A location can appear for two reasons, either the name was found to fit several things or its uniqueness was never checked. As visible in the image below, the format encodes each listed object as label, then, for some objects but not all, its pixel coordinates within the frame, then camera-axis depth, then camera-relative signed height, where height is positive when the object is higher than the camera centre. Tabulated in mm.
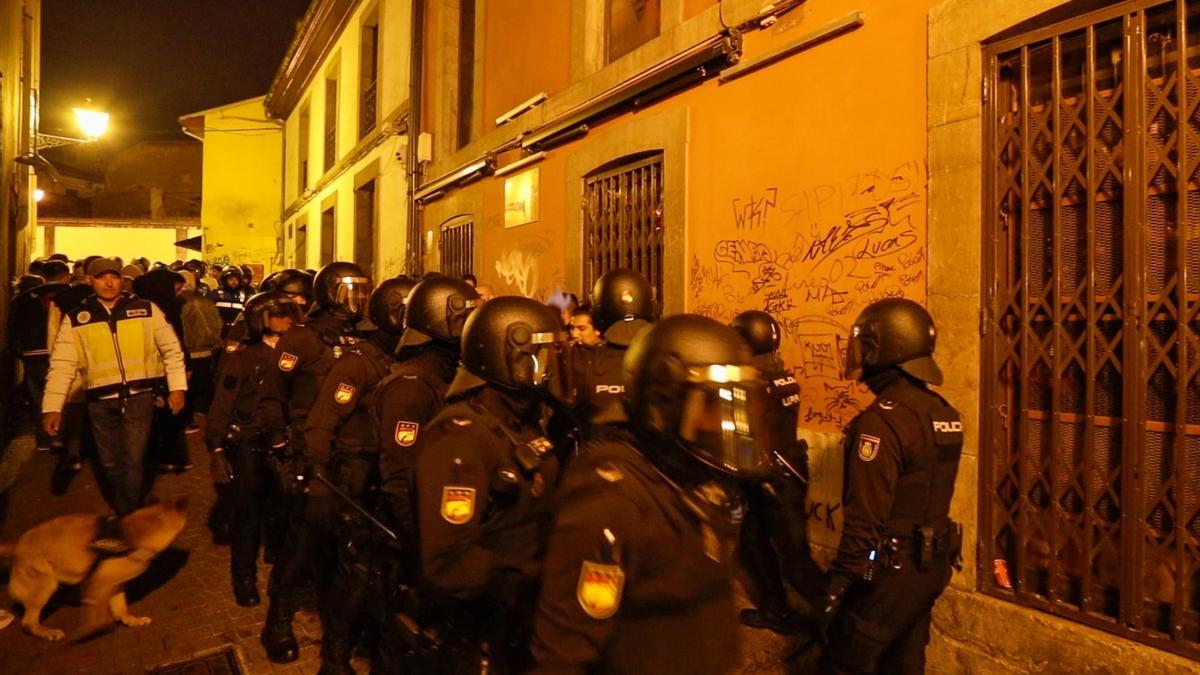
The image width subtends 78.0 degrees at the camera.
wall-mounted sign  8570 +1767
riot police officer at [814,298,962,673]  2969 -745
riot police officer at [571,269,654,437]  4125 +150
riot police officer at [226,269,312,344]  5834 +472
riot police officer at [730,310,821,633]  4512 -1074
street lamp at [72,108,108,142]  15445 +4661
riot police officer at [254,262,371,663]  3963 -270
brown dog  4039 -1176
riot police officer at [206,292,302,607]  4824 -599
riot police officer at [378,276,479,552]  3100 -144
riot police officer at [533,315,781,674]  1558 -376
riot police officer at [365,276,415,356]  4203 +189
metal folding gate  3229 +133
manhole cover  3908 -1718
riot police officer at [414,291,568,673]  2291 -447
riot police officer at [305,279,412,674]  3535 -544
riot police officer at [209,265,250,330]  10531 +696
